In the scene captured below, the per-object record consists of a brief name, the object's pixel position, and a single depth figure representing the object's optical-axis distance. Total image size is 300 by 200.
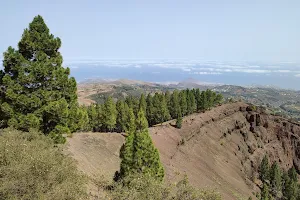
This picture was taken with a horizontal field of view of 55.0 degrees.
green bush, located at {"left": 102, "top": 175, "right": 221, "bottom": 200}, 14.70
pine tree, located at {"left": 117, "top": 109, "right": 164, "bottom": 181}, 30.80
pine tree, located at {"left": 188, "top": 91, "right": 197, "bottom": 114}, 102.12
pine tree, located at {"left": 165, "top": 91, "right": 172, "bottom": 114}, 97.73
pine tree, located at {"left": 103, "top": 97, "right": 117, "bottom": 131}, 78.00
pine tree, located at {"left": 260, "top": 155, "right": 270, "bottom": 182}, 86.81
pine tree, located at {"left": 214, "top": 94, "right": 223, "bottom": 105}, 114.97
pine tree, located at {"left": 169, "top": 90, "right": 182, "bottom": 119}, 96.06
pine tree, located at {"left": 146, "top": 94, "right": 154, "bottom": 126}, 91.62
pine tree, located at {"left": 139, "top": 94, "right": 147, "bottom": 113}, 90.94
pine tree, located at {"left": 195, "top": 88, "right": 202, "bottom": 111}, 101.65
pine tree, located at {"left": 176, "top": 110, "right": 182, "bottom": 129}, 75.31
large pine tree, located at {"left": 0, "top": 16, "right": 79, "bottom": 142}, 22.09
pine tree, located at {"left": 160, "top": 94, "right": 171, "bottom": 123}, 91.03
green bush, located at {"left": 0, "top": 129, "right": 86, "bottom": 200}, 13.73
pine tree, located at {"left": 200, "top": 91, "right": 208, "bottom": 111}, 99.62
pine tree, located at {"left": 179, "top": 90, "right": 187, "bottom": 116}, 98.01
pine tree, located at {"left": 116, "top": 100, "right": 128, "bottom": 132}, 81.62
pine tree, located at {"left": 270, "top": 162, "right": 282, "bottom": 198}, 81.94
